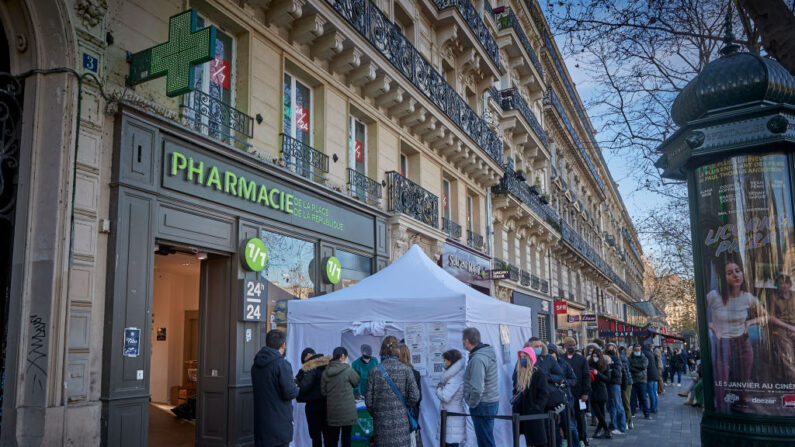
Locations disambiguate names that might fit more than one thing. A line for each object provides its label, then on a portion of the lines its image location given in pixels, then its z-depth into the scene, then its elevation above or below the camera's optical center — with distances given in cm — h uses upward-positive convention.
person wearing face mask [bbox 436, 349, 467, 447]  795 -77
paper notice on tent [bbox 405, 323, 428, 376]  936 -34
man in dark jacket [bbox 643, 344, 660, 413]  1589 -142
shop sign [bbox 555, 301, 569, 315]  2739 +61
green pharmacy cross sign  761 +324
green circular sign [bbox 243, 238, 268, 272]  972 +107
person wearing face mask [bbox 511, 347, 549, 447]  830 -90
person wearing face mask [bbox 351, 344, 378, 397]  839 -56
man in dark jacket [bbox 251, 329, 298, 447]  735 -84
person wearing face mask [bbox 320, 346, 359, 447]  759 -82
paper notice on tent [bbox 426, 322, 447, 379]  923 -35
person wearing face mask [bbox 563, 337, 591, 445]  1090 -110
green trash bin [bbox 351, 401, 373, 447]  826 -139
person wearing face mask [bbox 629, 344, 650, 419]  1459 -112
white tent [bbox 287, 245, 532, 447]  927 +9
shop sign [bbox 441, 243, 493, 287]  1698 +160
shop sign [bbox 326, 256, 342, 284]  1200 +101
